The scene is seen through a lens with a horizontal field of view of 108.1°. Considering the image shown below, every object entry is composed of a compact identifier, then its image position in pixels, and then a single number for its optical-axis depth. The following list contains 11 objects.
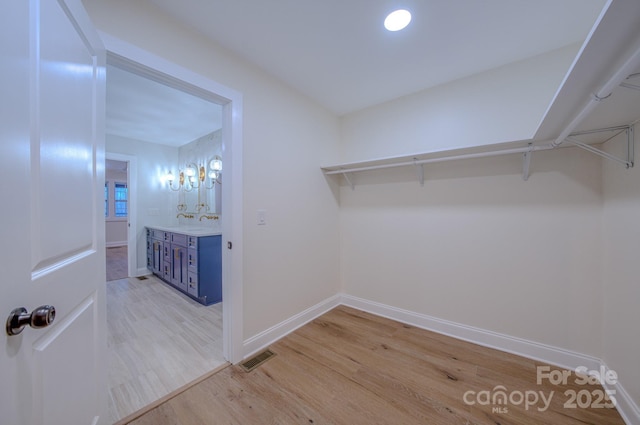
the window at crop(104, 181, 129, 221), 7.54
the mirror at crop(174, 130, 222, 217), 3.78
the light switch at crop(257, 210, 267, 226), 2.01
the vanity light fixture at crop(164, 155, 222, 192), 3.72
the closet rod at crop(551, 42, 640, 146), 0.81
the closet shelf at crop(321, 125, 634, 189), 1.39
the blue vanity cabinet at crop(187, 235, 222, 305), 2.92
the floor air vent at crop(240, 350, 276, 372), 1.77
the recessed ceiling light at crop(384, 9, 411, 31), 1.48
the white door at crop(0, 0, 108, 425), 0.60
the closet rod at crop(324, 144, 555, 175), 1.67
